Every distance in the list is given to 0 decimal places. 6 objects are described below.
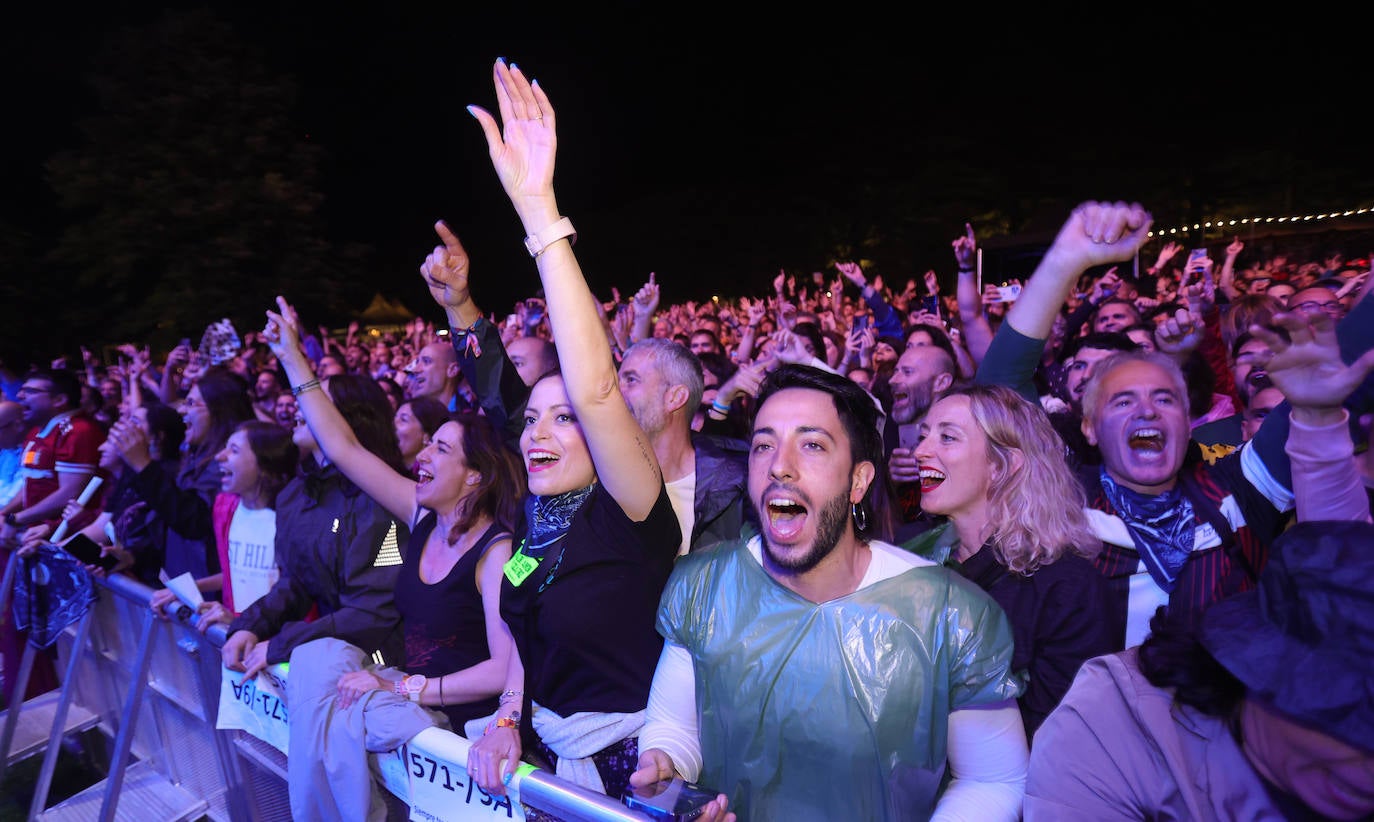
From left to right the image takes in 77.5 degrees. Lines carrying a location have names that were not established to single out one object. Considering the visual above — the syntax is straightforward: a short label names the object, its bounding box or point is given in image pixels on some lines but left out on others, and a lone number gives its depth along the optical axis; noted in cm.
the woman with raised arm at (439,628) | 239
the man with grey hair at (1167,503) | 200
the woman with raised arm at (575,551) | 183
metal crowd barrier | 222
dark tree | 1764
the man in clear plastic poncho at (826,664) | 156
